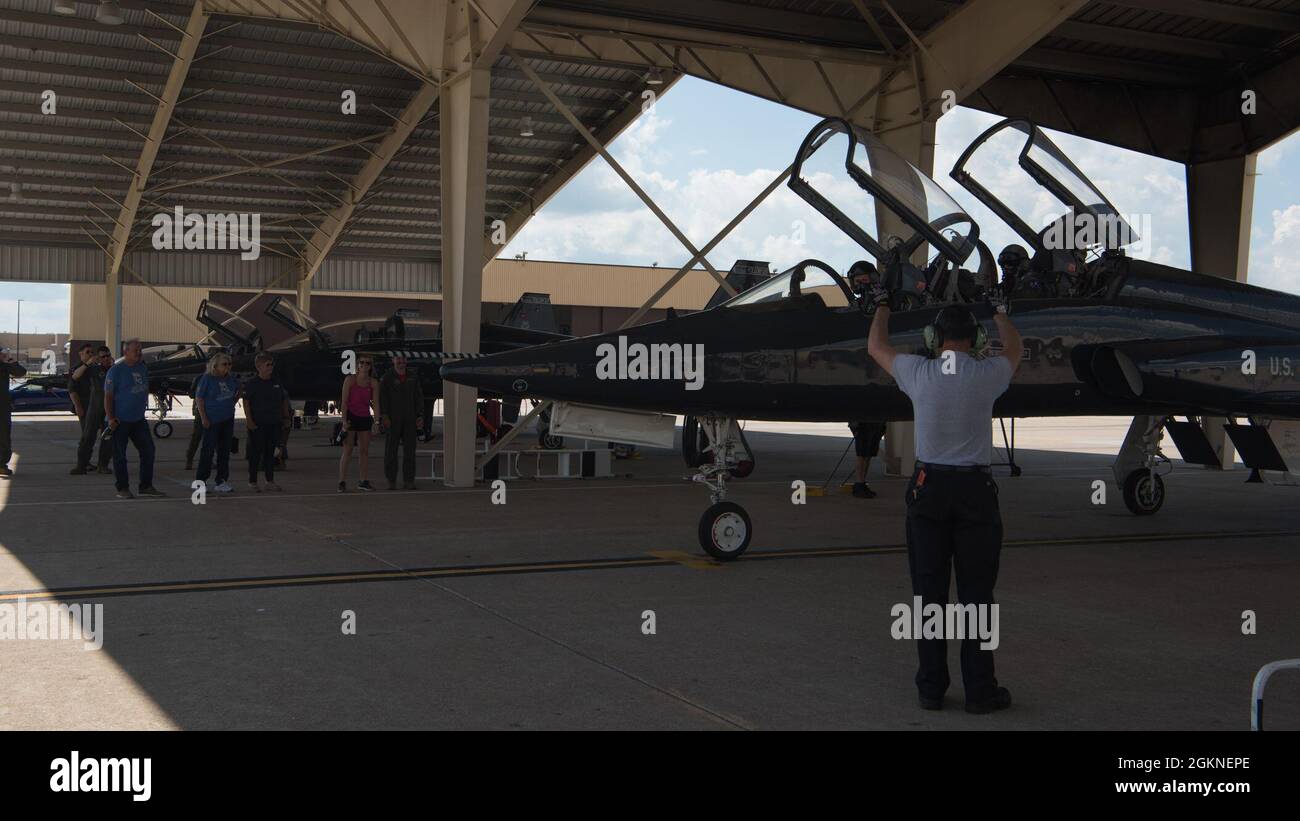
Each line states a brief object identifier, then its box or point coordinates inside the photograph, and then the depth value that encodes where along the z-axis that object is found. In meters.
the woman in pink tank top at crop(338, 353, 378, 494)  12.31
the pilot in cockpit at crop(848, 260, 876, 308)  8.04
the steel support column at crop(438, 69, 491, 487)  13.57
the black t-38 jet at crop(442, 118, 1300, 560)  7.47
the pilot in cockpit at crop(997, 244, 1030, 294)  8.77
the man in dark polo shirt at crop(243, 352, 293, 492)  11.88
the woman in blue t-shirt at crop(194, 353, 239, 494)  11.56
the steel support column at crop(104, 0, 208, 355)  19.64
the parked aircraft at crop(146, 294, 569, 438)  18.97
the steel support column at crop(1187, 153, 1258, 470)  17.31
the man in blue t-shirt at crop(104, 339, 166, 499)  11.11
